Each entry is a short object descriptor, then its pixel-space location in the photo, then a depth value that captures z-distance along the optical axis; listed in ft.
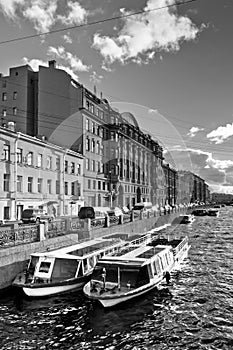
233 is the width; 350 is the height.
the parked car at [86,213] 123.95
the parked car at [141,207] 192.65
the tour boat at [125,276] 48.70
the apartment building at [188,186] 448.65
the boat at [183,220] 204.85
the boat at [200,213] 288.67
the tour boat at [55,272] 53.21
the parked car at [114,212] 149.87
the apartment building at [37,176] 111.65
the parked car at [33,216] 101.73
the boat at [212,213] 282.95
